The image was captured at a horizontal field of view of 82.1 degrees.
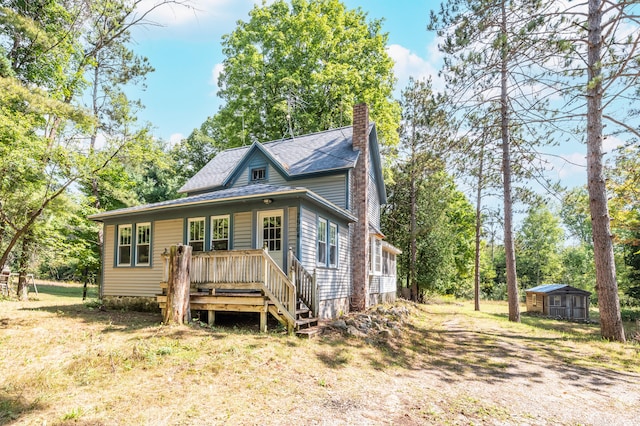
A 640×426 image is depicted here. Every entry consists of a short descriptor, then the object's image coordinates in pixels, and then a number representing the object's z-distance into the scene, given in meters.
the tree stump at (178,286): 9.35
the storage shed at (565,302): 25.22
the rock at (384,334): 10.23
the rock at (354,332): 9.86
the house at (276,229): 10.10
